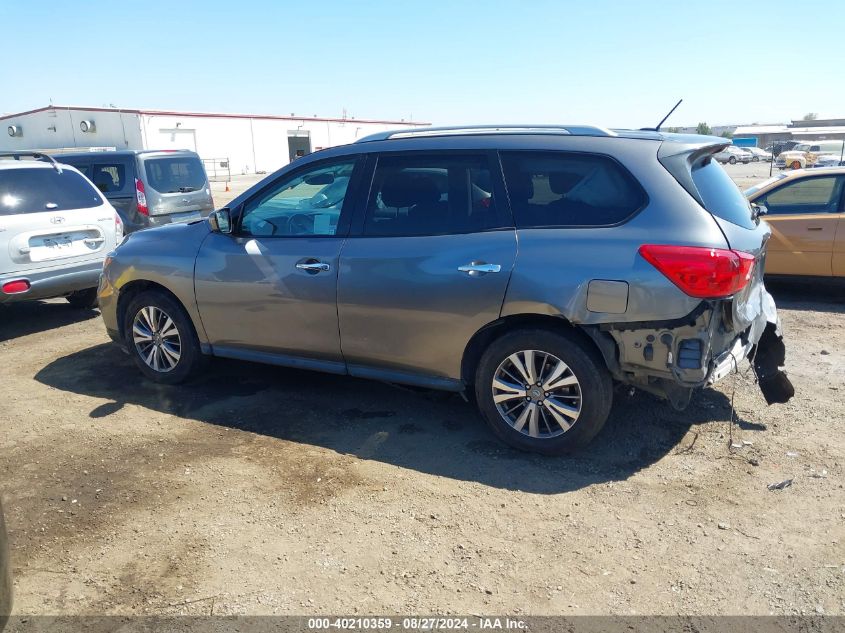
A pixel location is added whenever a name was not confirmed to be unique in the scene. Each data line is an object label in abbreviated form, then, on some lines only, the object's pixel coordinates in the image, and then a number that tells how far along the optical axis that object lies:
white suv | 6.80
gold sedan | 7.68
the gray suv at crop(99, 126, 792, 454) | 3.78
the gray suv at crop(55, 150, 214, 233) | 10.74
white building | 39.22
